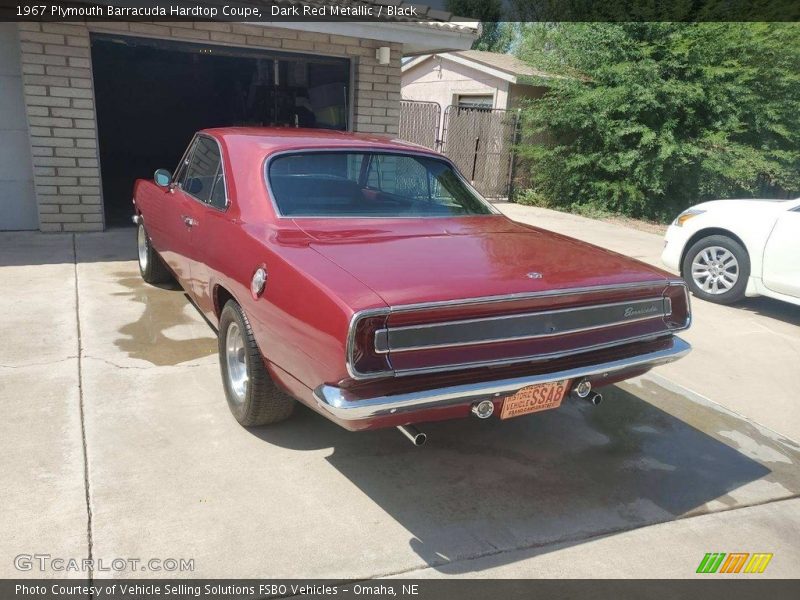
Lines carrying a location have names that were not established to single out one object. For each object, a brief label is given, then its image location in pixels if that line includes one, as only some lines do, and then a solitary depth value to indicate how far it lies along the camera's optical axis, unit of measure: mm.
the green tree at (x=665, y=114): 12570
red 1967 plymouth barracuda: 2629
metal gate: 14375
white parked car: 6098
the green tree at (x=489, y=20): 33656
